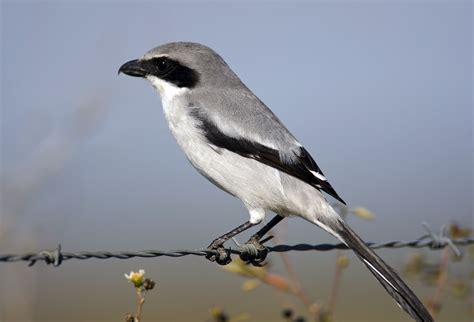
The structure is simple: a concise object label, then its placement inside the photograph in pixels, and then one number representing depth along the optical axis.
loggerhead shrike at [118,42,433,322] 7.24
